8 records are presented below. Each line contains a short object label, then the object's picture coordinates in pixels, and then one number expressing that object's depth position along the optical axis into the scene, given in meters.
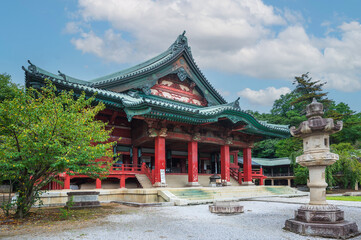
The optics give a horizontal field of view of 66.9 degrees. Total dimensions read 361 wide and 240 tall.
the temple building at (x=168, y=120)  15.43
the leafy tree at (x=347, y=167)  28.41
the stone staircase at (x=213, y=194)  13.31
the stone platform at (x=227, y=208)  9.73
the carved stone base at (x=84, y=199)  11.82
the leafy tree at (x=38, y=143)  8.27
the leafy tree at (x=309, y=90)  43.47
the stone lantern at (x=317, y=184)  6.36
